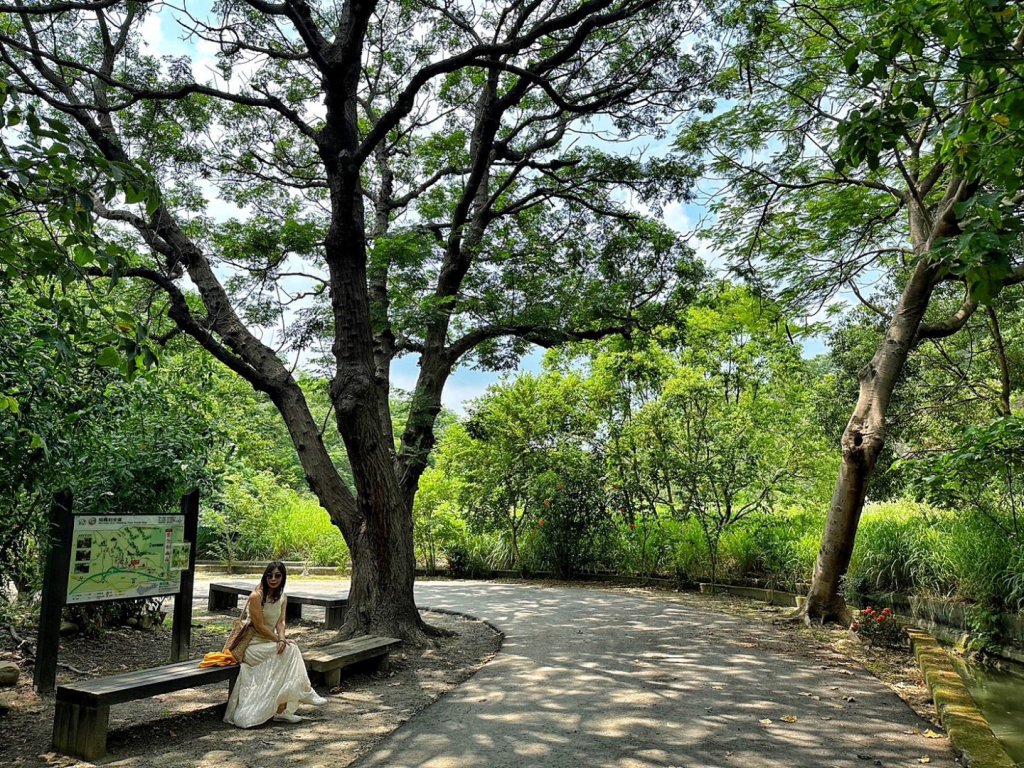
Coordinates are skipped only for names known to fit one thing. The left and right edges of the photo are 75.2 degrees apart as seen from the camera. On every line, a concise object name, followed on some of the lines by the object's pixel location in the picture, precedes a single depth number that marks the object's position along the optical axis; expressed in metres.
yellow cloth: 5.13
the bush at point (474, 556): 15.66
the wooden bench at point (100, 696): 4.25
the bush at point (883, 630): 7.77
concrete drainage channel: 4.08
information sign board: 5.85
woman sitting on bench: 5.04
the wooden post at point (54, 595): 5.57
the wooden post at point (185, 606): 6.84
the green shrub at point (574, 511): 13.98
